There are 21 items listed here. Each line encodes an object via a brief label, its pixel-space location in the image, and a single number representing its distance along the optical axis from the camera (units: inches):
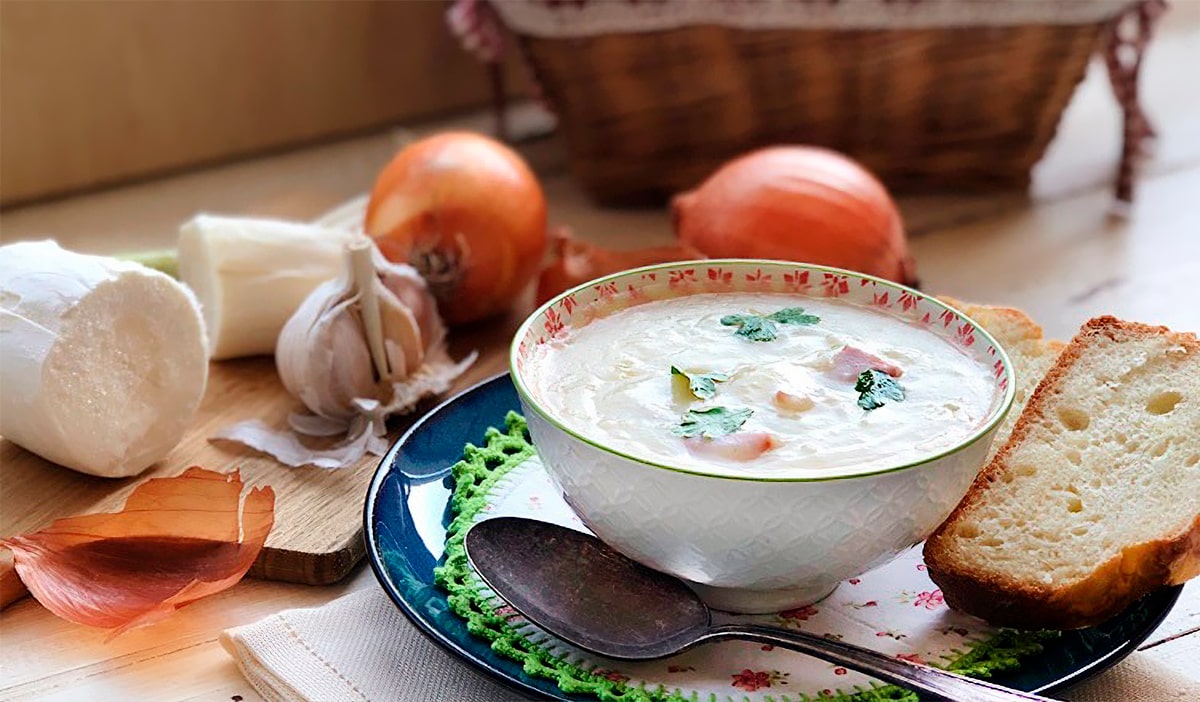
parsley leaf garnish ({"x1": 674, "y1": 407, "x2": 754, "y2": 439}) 26.9
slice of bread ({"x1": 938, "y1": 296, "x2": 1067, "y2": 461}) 30.2
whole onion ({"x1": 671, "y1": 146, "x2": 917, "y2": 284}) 35.4
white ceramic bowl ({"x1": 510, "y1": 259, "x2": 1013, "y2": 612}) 26.2
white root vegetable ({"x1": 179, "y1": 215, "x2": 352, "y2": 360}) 34.4
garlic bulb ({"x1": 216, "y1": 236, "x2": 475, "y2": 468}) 32.6
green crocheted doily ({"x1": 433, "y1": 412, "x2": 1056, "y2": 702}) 26.4
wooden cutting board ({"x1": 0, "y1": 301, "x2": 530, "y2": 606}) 29.8
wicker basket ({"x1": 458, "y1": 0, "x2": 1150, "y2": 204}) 39.1
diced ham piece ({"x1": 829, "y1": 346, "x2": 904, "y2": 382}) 28.1
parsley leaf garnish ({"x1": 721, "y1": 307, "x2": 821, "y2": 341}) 29.0
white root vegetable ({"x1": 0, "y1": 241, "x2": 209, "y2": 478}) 30.6
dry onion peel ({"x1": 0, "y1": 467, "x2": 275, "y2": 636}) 29.0
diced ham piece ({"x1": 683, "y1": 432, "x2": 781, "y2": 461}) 26.7
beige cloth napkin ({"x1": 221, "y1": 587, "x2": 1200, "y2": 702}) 27.3
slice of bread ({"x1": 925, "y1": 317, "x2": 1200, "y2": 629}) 27.0
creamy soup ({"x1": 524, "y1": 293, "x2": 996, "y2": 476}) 26.8
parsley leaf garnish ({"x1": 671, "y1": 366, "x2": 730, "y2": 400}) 27.6
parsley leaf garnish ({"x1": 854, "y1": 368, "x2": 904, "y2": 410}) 27.6
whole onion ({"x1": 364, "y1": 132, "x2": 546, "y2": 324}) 35.7
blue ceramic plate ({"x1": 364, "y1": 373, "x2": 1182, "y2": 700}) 26.6
